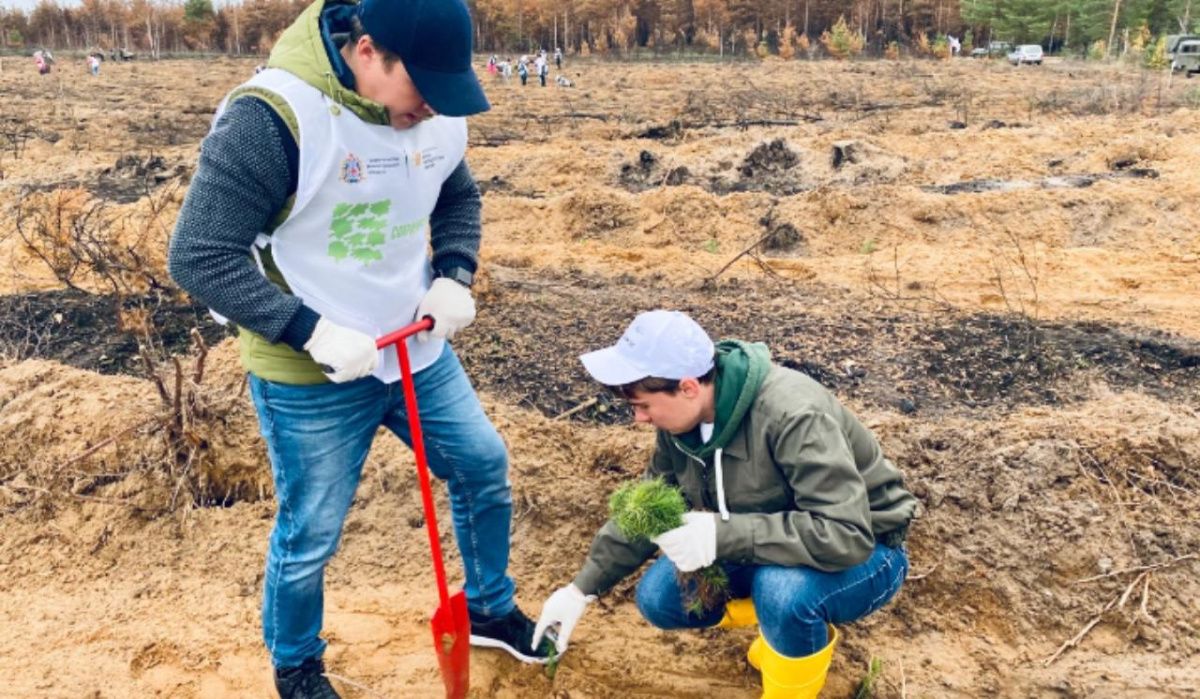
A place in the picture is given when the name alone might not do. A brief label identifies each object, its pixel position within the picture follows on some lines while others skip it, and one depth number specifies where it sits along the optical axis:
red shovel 2.19
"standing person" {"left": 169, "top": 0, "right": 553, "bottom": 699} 1.80
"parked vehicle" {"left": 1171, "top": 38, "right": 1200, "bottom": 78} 22.91
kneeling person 2.09
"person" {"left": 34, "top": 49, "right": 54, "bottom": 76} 26.31
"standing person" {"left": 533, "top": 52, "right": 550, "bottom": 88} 24.44
